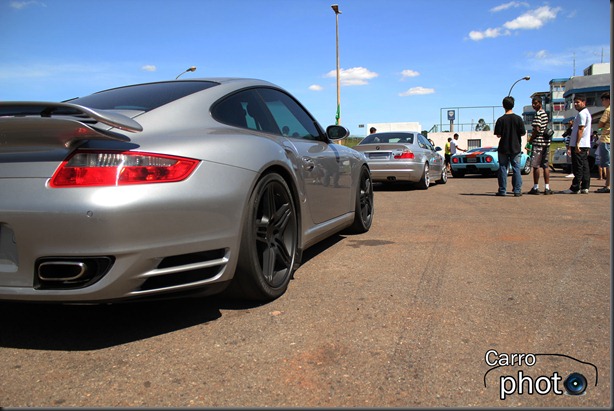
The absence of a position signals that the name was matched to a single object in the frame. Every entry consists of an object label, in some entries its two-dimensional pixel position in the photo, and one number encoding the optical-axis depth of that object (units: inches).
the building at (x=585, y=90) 2033.7
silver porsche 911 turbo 88.7
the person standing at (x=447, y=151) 784.3
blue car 625.3
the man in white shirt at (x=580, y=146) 365.4
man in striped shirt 377.7
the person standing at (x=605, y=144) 395.5
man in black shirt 361.4
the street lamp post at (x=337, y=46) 908.1
